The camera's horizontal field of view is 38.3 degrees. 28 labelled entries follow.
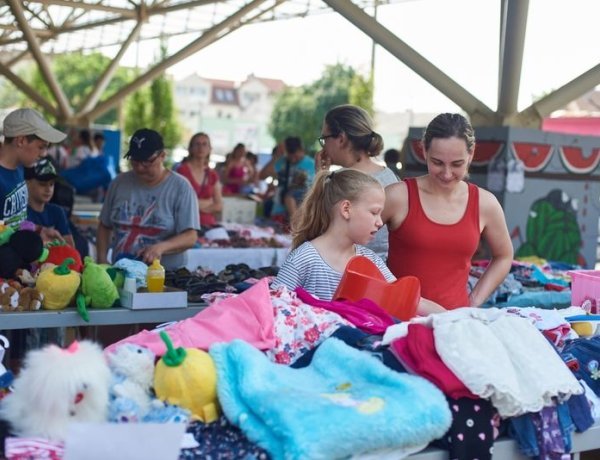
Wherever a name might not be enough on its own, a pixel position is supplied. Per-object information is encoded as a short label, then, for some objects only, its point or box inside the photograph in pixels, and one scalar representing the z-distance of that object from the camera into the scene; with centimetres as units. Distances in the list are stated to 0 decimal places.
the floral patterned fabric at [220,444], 206
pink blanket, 244
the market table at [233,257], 647
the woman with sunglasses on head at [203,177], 748
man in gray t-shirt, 474
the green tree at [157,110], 3384
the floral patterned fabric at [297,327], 253
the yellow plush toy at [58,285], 370
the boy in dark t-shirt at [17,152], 429
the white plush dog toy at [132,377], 212
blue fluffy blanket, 201
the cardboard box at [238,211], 887
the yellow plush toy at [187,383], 218
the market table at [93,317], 366
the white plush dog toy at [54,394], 197
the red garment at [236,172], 1334
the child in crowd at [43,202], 526
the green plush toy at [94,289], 380
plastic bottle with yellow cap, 405
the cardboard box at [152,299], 392
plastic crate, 363
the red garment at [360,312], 269
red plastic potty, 293
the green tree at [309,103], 4091
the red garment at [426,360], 229
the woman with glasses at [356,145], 393
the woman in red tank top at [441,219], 339
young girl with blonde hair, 314
